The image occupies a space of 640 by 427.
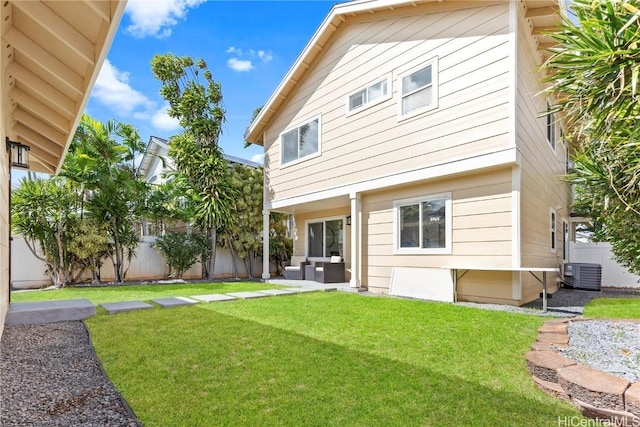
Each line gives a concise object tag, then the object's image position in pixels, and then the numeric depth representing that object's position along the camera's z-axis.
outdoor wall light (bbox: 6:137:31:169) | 5.43
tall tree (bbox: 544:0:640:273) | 3.44
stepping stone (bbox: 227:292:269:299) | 8.04
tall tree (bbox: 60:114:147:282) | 10.63
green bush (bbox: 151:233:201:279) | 12.34
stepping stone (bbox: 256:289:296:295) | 8.58
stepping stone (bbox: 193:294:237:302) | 7.52
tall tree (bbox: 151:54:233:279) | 12.41
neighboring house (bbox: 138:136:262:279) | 13.48
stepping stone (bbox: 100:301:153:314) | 6.23
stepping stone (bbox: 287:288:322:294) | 8.99
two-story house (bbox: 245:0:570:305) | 6.71
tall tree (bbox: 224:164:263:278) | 13.09
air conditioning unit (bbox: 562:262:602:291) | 10.05
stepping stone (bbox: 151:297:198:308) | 6.81
